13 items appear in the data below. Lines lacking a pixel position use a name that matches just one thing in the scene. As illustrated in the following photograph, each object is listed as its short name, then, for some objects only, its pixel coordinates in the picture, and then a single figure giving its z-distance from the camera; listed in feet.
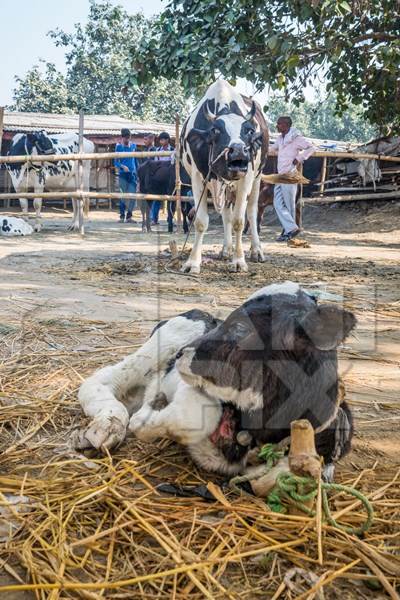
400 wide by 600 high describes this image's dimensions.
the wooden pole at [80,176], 40.63
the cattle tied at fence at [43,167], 47.81
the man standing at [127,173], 47.60
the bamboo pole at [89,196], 37.50
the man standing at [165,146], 43.70
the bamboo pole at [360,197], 47.09
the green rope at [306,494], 5.55
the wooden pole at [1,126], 35.94
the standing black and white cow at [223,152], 22.09
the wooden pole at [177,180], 40.78
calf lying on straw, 6.29
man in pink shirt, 35.76
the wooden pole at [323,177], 51.48
